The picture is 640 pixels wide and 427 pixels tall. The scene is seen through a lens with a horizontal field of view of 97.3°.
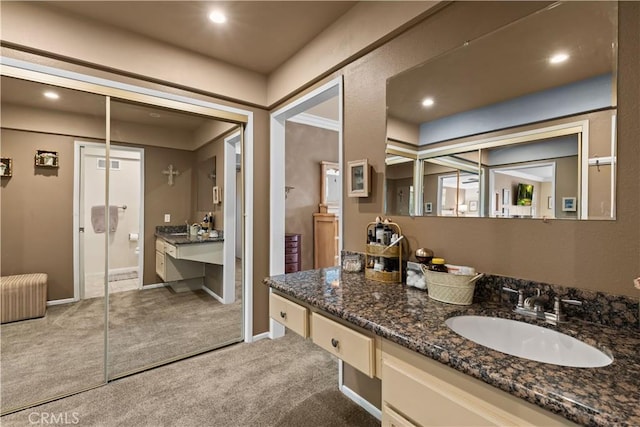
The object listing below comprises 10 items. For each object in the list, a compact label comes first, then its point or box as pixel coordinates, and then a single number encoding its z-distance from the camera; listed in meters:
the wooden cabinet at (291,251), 4.01
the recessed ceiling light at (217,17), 1.99
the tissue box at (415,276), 1.48
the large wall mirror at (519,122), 1.06
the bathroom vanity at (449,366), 0.65
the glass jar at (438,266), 1.40
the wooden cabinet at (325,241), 4.55
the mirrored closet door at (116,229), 2.21
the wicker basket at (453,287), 1.24
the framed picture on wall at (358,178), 1.88
